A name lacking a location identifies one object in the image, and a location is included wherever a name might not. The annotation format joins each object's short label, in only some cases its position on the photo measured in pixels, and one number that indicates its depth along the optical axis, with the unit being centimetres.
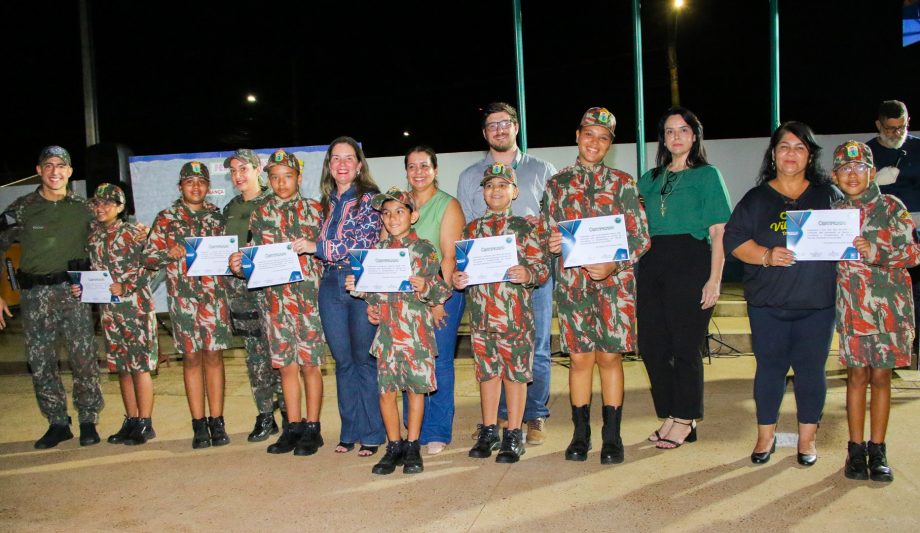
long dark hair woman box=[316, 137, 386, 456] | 466
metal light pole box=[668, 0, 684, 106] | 1670
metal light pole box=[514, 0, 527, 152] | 766
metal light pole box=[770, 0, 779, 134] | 653
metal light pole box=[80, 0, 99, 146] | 1023
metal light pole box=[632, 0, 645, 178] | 760
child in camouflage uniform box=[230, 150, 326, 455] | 482
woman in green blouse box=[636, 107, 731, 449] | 456
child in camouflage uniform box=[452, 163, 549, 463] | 450
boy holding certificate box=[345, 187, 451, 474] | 440
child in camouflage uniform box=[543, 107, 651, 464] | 437
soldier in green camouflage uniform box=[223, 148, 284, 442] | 513
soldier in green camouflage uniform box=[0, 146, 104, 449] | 544
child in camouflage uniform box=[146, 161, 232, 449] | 511
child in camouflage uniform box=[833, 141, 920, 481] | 397
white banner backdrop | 819
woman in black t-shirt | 419
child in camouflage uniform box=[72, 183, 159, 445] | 536
